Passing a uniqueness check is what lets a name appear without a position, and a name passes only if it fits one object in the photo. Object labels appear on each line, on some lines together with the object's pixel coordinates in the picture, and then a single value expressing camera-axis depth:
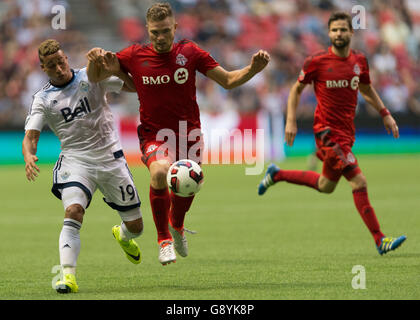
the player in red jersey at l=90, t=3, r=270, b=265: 15.14
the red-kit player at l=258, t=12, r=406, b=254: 18.94
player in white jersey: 14.12
